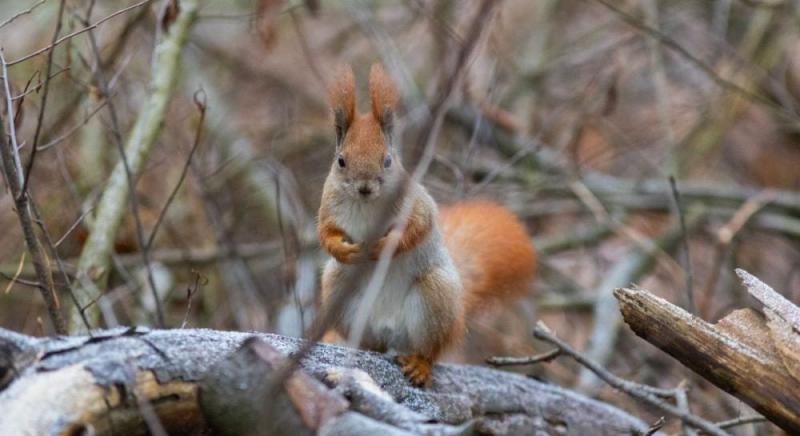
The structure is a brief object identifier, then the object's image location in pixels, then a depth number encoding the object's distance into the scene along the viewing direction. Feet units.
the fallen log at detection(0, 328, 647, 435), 10.74
